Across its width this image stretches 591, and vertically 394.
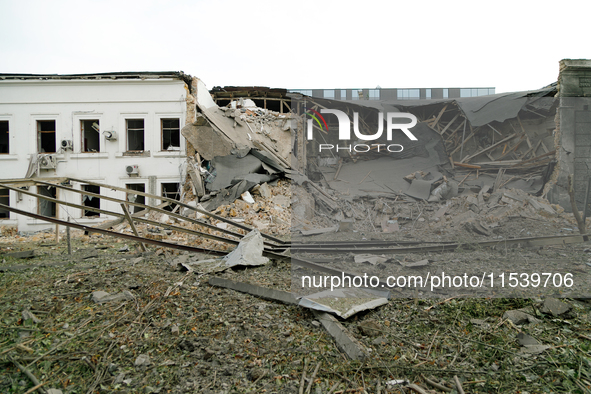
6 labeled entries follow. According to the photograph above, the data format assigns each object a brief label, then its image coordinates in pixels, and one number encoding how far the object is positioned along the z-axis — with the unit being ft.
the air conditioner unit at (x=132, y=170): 53.67
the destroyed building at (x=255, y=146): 36.27
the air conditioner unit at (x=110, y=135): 53.93
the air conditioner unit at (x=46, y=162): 54.49
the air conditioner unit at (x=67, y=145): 54.65
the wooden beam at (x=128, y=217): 20.54
